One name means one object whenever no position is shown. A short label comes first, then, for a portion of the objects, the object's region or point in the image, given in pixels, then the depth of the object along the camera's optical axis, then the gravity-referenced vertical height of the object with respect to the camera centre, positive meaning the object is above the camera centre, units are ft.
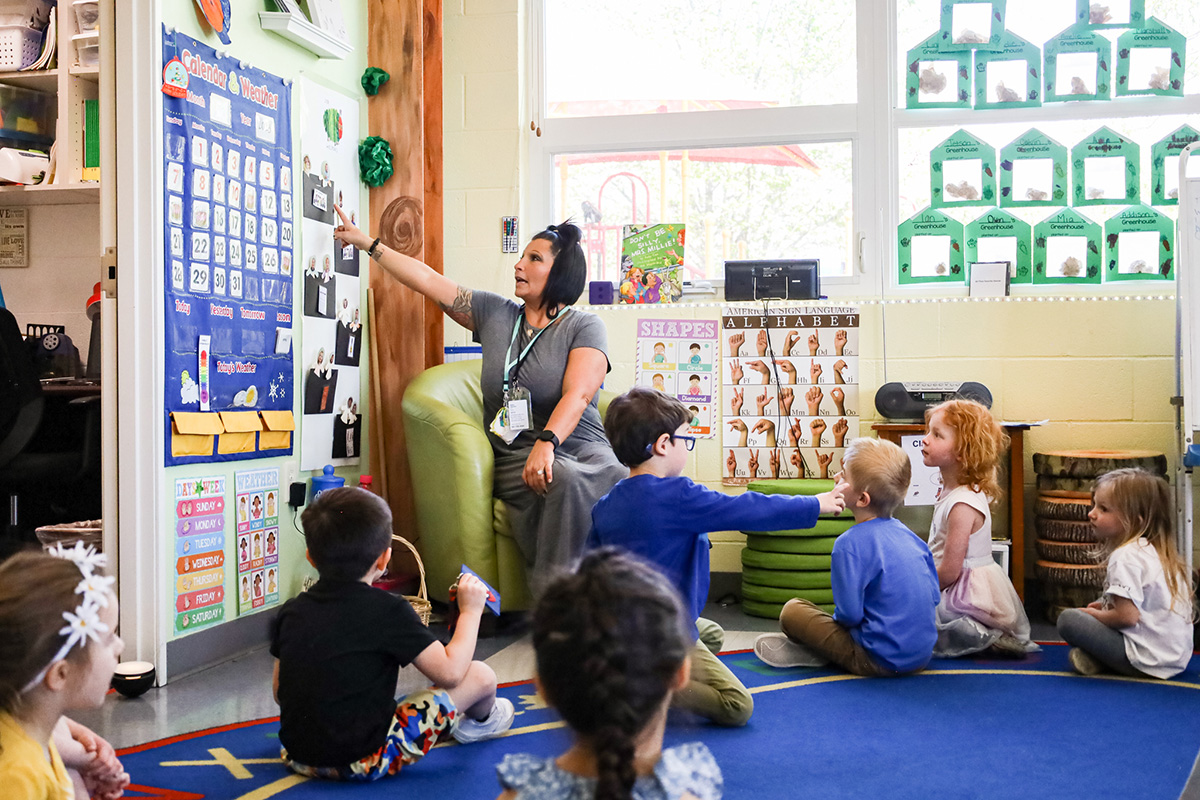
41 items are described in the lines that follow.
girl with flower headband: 4.16 -1.07
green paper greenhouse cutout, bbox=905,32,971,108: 13.60 +3.95
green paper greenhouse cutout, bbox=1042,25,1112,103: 13.23 +3.97
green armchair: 10.81 -1.20
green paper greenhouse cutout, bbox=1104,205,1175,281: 13.08 +1.69
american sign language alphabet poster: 13.32 -0.06
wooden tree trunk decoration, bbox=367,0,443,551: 12.96 +2.14
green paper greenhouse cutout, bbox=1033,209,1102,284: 13.24 +1.67
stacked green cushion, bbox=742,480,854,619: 11.82 -1.97
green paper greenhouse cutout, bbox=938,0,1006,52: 13.50 +4.57
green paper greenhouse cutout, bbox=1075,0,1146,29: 13.04 +4.57
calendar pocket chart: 9.27 +1.41
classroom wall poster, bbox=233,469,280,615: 10.24 -1.47
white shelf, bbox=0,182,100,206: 12.19 +2.43
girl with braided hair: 3.23 -0.91
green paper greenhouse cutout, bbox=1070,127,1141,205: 13.19 +2.65
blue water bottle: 11.18 -0.98
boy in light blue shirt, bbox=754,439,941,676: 8.87 -1.68
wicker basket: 10.84 -2.24
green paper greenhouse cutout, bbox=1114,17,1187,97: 13.03 +3.97
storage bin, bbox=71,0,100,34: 11.71 +4.17
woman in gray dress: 10.41 +0.02
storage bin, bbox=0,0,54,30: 12.10 +4.38
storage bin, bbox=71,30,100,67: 11.76 +3.80
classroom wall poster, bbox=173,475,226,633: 9.33 -1.47
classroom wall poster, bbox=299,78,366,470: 11.53 +1.15
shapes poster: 13.62 +0.31
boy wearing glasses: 7.35 -0.87
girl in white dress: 9.84 -1.52
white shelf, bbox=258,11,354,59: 10.64 +3.73
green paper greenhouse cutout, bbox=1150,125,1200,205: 13.08 +2.70
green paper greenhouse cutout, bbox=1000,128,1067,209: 13.38 +2.68
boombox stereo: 12.40 -0.14
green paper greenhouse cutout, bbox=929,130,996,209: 13.57 +2.71
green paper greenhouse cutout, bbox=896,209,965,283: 13.62 +1.74
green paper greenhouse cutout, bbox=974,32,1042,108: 13.39 +3.91
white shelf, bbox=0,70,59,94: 11.98 +3.60
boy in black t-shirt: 6.23 -1.57
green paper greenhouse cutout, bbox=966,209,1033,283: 13.43 +1.80
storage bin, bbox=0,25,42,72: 12.00 +3.90
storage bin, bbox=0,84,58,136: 12.46 +3.31
